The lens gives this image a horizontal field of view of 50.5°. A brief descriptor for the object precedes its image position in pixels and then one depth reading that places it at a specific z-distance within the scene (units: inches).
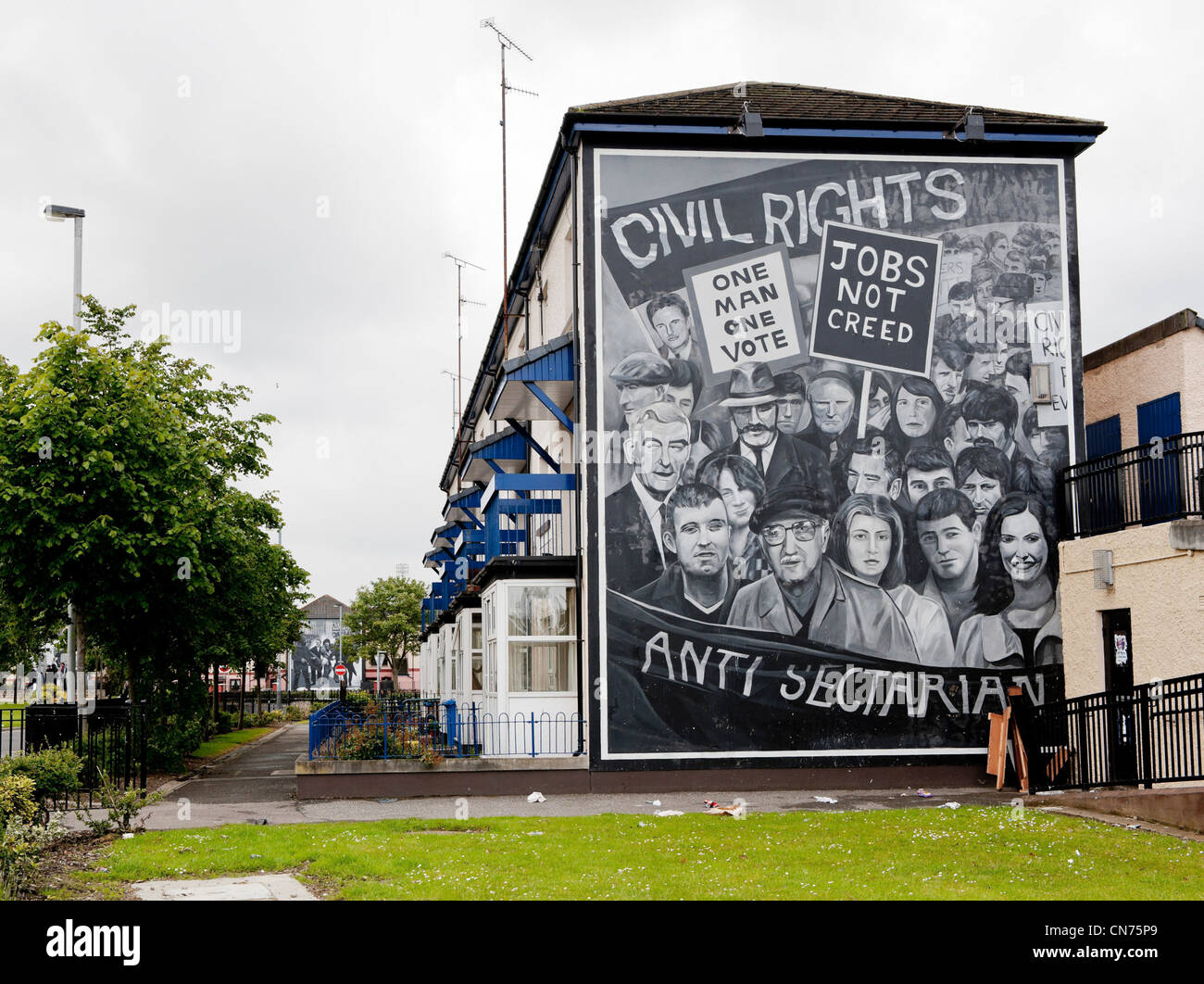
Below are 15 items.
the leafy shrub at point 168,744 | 966.4
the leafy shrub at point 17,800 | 449.1
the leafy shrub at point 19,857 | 397.7
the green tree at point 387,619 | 3339.1
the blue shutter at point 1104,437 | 907.4
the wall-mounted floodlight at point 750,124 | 829.2
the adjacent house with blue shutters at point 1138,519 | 675.4
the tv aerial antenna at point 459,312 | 1612.3
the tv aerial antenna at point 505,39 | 957.2
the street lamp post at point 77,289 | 914.1
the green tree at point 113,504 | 845.2
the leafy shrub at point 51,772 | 628.4
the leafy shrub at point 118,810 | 569.0
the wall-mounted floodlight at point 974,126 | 843.4
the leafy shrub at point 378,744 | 781.3
